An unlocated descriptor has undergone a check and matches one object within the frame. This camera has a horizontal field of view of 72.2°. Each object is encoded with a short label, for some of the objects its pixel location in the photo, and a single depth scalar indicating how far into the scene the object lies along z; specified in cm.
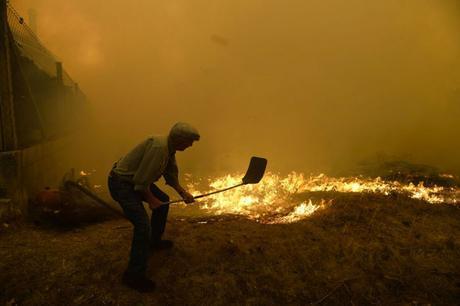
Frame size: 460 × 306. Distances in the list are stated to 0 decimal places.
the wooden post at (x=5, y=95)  639
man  399
